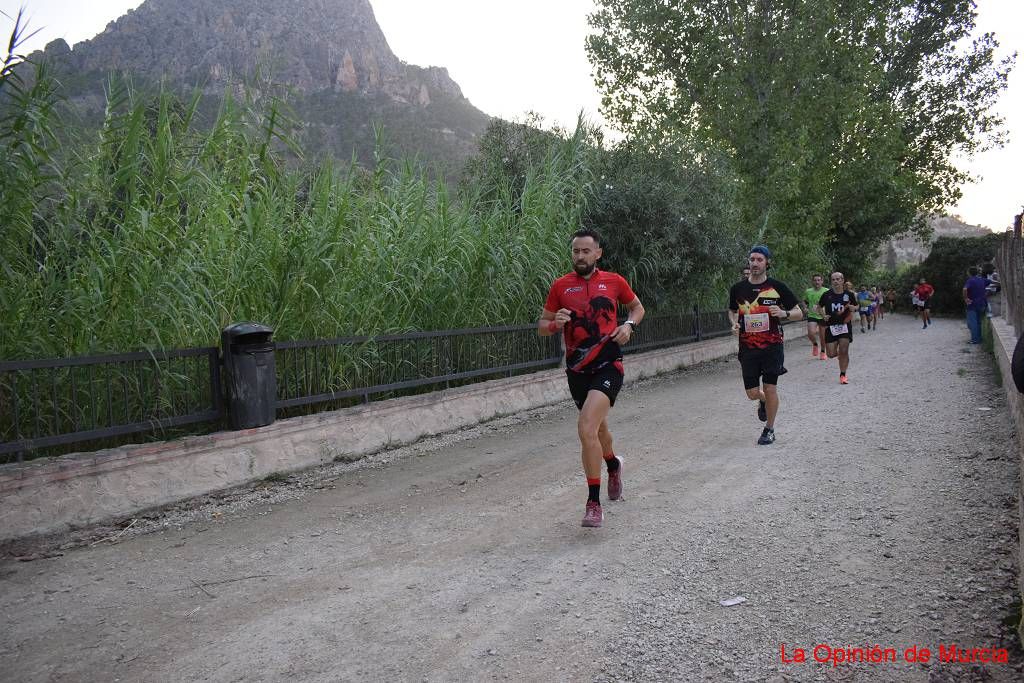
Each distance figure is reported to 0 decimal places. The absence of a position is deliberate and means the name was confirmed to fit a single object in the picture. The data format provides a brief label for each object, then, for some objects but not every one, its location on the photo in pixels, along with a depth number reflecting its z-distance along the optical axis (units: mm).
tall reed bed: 5305
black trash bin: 6238
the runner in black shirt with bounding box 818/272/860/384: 12031
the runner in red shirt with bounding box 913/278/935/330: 29055
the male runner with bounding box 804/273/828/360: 13434
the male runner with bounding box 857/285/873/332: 26416
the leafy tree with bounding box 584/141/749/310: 13609
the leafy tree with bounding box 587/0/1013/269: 23812
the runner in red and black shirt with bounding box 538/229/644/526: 4996
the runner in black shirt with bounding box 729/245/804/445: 7637
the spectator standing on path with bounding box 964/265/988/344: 17828
